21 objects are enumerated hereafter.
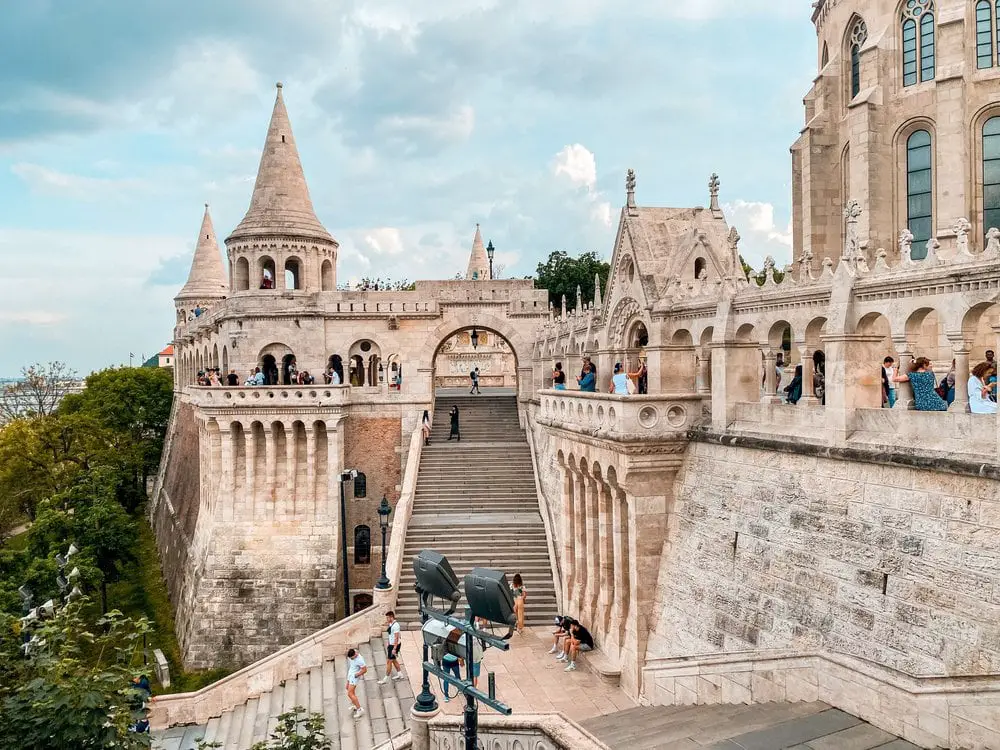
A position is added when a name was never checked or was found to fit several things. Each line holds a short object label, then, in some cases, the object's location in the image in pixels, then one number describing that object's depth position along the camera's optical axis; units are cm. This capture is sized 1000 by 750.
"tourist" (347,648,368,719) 1631
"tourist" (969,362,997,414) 963
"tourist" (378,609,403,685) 1738
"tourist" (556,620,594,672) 1695
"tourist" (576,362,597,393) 1873
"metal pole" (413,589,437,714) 1051
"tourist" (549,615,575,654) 1738
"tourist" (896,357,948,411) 1037
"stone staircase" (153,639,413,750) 1589
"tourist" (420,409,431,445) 2953
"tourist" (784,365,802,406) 1428
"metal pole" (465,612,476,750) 833
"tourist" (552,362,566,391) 2234
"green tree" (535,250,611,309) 5522
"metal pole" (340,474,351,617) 2677
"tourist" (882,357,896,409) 1155
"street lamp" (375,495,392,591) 2047
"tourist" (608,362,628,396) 1622
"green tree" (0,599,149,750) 1009
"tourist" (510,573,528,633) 1873
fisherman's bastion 966
